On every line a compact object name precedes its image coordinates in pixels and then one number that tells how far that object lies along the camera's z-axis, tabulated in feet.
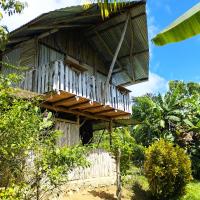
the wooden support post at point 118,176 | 25.85
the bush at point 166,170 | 29.51
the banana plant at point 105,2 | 8.62
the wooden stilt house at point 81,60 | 24.61
